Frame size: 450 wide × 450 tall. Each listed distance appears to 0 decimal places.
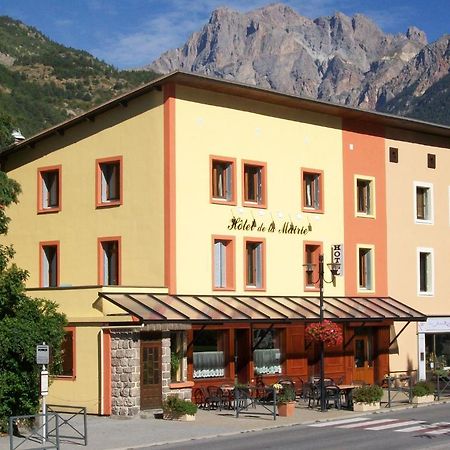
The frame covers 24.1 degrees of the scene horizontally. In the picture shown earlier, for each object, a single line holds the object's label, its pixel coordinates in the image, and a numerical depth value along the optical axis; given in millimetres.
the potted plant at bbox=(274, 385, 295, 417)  33531
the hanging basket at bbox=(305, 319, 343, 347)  35688
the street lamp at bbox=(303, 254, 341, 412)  34656
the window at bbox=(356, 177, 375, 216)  45156
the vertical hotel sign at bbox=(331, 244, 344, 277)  42438
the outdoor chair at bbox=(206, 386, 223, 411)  35781
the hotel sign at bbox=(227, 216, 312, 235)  39469
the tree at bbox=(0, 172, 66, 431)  27344
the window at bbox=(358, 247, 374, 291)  44906
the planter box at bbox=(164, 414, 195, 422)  32219
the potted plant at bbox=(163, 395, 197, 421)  32188
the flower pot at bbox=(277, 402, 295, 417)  33531
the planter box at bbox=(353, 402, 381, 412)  35000
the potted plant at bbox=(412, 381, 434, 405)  37656
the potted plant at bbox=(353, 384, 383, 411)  35000
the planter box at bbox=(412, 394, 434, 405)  37625
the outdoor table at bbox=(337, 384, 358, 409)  36031
